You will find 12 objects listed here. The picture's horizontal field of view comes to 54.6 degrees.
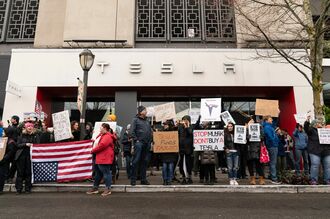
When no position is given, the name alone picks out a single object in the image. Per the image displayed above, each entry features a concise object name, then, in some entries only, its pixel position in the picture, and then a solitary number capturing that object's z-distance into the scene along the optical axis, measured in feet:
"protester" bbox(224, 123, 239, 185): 29.12
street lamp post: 33.14
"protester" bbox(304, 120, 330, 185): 29.17
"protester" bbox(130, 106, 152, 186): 27.78
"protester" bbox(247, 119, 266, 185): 29.25
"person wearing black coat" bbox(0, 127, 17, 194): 27.02
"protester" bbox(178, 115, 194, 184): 30.19
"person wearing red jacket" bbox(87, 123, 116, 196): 25.54
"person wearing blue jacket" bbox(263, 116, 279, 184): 29.96
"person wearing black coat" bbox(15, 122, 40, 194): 27.02
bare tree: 32.91
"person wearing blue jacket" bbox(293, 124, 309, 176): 35.53
